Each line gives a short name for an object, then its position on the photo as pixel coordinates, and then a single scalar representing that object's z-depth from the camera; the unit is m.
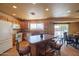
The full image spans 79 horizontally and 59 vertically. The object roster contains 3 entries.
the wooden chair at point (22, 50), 0.92
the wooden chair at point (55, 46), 0.96
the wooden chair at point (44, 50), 0.93
